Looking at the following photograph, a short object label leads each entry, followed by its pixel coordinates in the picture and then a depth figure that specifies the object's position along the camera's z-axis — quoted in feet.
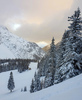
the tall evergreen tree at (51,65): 63.71
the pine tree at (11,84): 132.16
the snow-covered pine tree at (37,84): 93.11
